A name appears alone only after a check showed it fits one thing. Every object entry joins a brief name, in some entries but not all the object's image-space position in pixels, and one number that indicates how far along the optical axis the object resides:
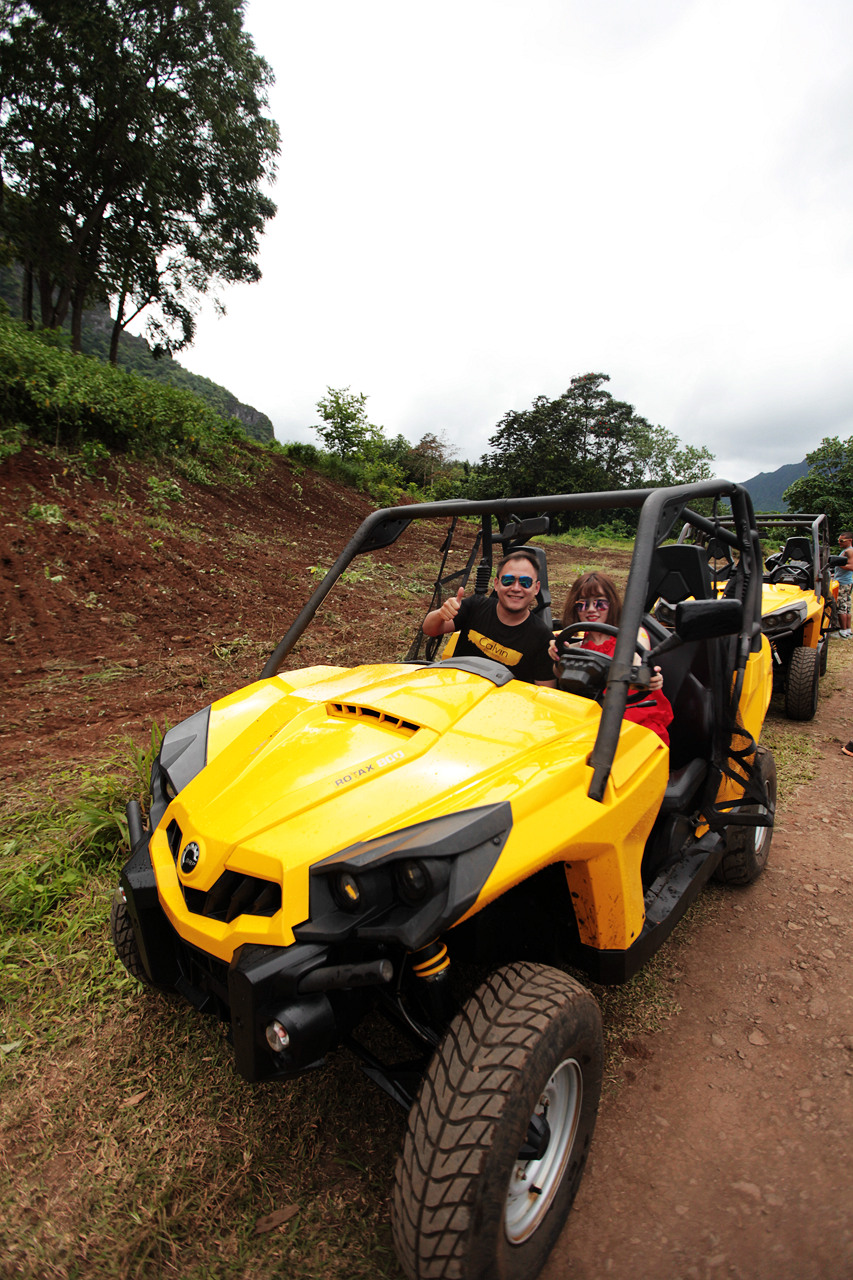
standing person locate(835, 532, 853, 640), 7.57
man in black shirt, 2.66
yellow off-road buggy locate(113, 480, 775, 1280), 1.22
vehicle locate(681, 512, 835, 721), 5.14
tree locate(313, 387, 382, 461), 23.89
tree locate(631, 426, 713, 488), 41.25
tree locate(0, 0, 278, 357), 15.43
